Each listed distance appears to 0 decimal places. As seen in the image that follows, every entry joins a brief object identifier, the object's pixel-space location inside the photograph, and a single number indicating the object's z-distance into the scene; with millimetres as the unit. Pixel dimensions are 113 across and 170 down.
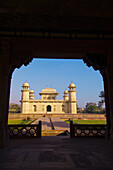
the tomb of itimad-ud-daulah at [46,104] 30375
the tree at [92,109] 52219
